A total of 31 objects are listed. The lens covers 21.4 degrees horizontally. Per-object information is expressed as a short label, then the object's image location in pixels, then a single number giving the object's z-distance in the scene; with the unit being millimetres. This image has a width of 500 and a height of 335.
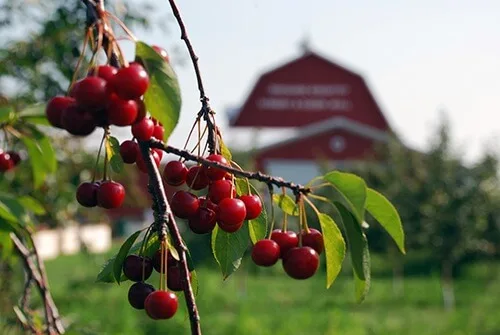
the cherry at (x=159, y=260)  841
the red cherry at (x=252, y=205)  869
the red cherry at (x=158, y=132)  812
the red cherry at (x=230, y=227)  842
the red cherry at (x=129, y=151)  852
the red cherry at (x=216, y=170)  824
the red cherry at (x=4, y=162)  1211
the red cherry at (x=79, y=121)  721
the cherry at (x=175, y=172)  872
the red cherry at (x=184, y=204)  836
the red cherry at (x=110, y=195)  837
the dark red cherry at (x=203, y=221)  847
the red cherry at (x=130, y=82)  717
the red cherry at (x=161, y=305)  799
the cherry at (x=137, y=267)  851
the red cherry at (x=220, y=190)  847
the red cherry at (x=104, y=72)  726
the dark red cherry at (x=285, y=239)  918
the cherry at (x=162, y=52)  769
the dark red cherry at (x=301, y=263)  882
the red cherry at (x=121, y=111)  720
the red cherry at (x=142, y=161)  838
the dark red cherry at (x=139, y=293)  838
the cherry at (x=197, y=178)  855
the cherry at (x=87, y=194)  859
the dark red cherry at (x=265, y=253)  887
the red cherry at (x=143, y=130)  772
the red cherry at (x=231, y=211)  833
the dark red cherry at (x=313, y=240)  929
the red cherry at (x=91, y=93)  708
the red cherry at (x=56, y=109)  736
